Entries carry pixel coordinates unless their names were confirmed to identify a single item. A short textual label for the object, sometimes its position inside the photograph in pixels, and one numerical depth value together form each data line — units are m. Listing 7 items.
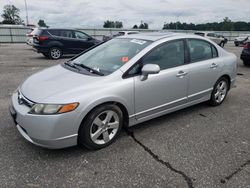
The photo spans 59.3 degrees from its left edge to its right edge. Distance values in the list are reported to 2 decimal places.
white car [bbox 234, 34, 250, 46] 23.77
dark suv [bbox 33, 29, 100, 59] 11.00
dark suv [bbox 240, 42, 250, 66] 9.37
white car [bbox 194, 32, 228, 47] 23.24
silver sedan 2.57
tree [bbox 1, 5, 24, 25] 77.62
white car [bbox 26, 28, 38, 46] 14.34
